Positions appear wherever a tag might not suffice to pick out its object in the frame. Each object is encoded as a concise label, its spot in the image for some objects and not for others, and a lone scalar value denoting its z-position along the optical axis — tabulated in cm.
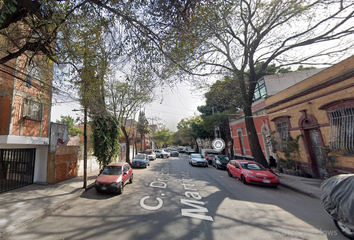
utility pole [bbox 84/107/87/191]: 812
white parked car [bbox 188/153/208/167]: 1651
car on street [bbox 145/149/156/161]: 2444
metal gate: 771
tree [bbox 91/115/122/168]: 1092
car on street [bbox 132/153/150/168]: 1609
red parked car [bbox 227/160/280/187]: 808
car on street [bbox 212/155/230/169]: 1484
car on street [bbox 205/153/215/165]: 1917
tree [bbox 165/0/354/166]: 507
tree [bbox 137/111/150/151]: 2920
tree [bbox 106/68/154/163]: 1326
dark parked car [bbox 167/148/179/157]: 3425
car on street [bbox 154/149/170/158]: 3056
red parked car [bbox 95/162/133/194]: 704
